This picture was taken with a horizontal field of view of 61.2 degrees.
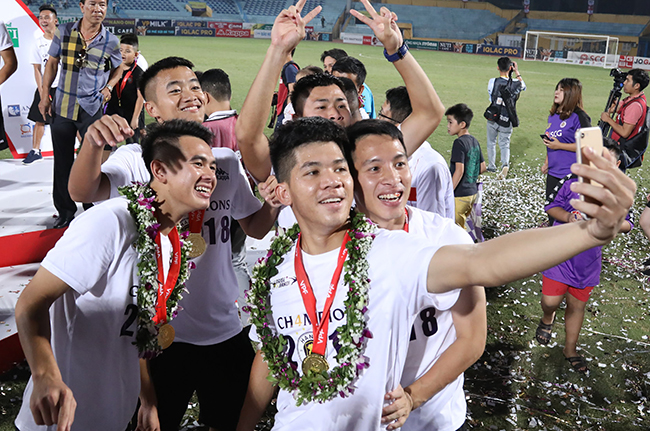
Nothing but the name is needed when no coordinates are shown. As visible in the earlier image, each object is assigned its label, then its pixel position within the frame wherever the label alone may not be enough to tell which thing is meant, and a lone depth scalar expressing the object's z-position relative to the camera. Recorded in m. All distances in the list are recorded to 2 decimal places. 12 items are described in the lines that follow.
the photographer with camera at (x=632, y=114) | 8.34
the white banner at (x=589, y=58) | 39.66
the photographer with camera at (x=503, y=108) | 11.98
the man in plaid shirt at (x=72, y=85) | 7.10
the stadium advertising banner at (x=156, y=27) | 41.06
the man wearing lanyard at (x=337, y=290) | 2.09
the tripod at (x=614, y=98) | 9.19
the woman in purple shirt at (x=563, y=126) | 7.51
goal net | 39.97
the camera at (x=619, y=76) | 8.93
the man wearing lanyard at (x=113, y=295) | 2.22
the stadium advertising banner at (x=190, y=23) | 43.38
